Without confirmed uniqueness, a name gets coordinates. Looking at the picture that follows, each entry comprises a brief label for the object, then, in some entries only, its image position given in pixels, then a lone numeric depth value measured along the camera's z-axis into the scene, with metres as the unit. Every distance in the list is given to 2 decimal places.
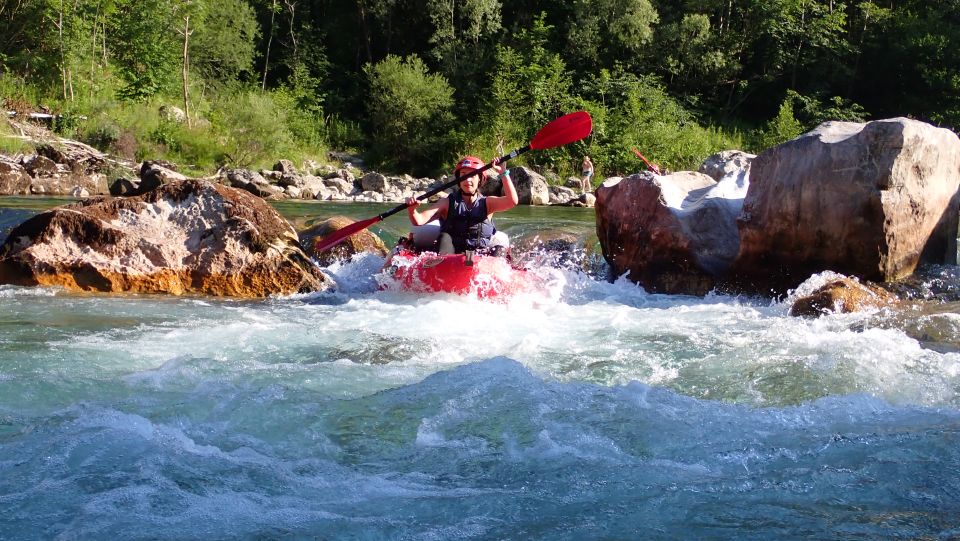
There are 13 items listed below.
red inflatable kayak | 6.43
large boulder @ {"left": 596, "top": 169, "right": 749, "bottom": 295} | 7.23
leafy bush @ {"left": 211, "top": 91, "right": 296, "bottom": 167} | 20.55
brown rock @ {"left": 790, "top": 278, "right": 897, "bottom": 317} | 5.77
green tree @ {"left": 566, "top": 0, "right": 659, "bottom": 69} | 27.23
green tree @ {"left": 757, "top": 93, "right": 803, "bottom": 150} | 22.94
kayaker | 7.08
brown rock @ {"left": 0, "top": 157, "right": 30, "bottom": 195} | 14.41
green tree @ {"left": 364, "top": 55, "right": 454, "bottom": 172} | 24.48
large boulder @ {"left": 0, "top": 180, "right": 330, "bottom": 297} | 6.37
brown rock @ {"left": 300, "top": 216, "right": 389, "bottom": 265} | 8.24
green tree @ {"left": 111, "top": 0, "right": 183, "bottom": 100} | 22.88
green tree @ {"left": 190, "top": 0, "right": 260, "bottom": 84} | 25.45
